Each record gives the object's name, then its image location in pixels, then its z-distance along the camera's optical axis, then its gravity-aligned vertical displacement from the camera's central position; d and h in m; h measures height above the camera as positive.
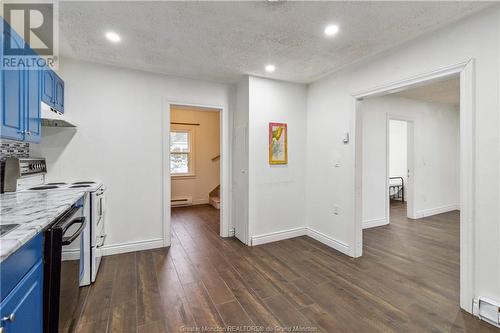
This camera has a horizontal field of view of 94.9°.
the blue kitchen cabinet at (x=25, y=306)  0.90 -0.61
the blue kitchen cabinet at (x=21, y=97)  1.65 +0.56
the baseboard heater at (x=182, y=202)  5.94 -0.92
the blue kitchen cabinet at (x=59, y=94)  2.52 +0.82
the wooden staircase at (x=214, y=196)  5.94 -0.82
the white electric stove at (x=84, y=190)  2.08 -0.26
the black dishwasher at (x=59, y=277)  1.25 -0.67
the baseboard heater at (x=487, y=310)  1.75 -1.12
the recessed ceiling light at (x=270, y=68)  3.03 +1.33
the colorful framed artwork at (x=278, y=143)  3.50 +0.36
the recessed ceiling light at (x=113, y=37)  2.22 +1.29
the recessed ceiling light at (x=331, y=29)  2.10 +1.30
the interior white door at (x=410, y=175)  4.75 -0.16
